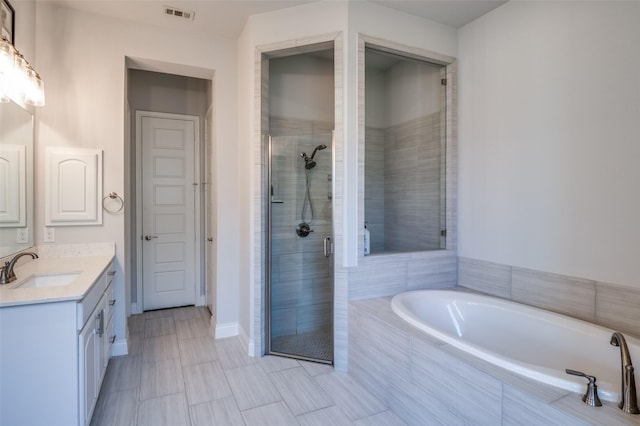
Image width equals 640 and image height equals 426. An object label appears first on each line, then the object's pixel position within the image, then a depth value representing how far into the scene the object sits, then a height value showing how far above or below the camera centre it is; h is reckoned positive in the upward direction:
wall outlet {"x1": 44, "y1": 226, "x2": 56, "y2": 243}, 2.59 -0.17
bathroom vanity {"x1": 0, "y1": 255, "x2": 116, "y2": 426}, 1.51 -0.66
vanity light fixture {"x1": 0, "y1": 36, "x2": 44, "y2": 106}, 1.87 +0.79
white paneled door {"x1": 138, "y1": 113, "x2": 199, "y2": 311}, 3.89 +0.04
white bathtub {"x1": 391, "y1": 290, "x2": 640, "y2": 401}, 1.49 -0.72
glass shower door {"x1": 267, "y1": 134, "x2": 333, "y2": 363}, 2.89 -0.30
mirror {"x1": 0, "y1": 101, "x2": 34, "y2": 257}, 2.02 +0.22
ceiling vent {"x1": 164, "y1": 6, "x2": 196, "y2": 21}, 2.68 +1.61
